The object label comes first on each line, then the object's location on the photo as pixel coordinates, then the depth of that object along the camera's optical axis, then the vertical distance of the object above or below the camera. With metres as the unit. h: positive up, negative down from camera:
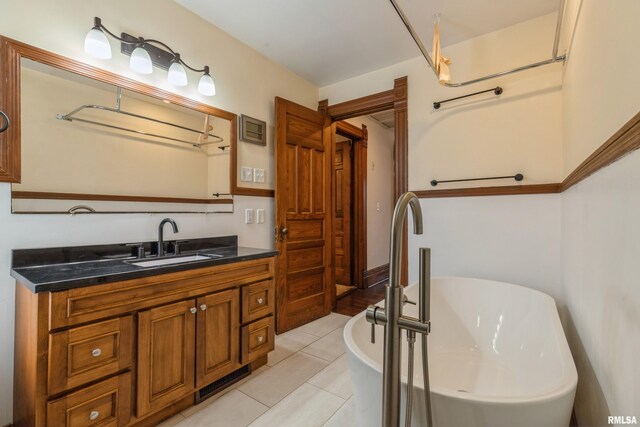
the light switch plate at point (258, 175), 2.60 +0.37
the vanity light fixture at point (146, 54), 1.60 +0.99
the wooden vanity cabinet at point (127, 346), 1.15 -0.60
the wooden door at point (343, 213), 4.29 +0.05
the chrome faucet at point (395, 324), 0.75 -0.29
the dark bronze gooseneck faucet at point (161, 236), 1.86 -0.13
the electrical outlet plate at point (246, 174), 2.50 +0.36
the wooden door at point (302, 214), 2.69 +0.02
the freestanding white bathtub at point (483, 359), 0.80 -0.61
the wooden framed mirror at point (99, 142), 1.43 +0.44
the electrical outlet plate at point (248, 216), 2.53 +0.00
